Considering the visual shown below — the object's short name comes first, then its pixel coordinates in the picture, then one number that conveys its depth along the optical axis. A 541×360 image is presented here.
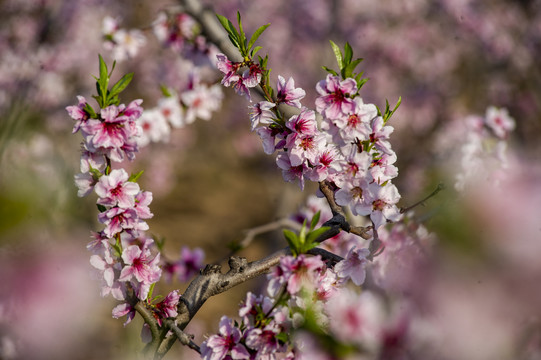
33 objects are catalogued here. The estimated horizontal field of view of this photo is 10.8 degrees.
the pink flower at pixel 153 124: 2.51
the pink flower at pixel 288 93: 2.17
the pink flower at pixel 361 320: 2.01
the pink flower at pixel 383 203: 2.16
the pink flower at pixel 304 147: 2.17
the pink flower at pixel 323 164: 2.17
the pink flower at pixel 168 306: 2.19
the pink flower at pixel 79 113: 2.18
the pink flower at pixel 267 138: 2.18
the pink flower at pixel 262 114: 2.16
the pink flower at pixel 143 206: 2.18
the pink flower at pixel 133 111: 2.19
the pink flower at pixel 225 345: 2.14
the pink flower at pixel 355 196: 2.16
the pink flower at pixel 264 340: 2.14
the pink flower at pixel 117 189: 2.17
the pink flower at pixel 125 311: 2.18
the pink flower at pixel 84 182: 2.18
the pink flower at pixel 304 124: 2.16
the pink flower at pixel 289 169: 2.18
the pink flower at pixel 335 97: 2.16
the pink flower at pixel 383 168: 2.17
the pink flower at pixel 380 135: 2.17
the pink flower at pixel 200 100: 2.53
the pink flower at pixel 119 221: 2.17
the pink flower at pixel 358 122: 2.16
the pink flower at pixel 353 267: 2.16
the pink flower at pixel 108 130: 2.17
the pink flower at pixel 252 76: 2.18
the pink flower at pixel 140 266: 2.17
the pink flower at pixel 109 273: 2.17
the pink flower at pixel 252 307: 2.15
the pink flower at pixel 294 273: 2.12
